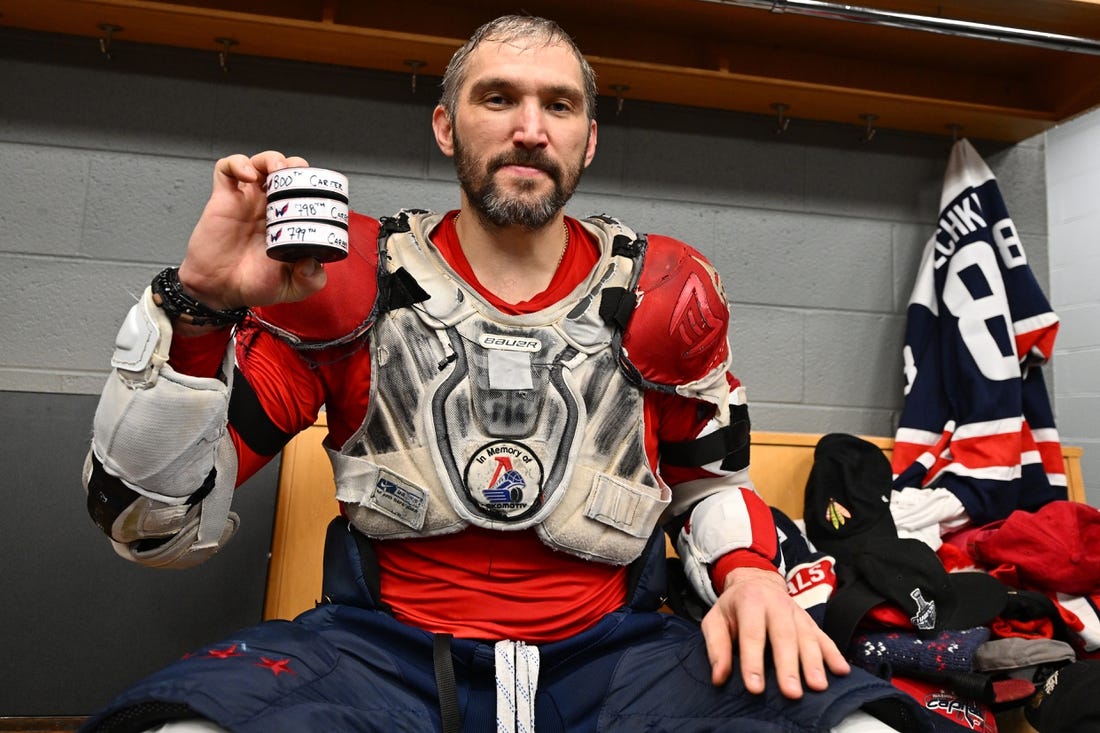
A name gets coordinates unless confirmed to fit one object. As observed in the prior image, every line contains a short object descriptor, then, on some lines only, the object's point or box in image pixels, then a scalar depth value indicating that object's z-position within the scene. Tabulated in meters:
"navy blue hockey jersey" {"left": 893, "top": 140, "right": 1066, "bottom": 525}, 1.94
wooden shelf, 1.87
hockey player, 0.91
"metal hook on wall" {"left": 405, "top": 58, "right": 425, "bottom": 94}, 1.98
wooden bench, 1.70
